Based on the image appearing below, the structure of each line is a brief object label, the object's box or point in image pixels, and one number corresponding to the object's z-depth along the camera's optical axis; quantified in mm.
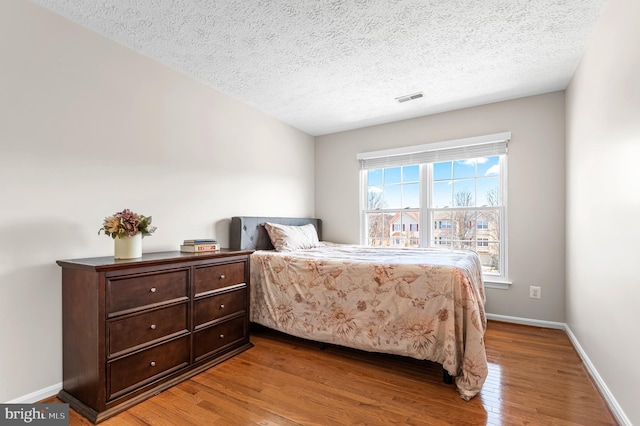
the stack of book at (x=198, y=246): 2461
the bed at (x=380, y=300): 1981
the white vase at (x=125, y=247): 1972
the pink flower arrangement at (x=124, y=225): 1944
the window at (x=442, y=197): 3455
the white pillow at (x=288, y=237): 3290
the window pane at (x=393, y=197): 4055
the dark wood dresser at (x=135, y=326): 1682
